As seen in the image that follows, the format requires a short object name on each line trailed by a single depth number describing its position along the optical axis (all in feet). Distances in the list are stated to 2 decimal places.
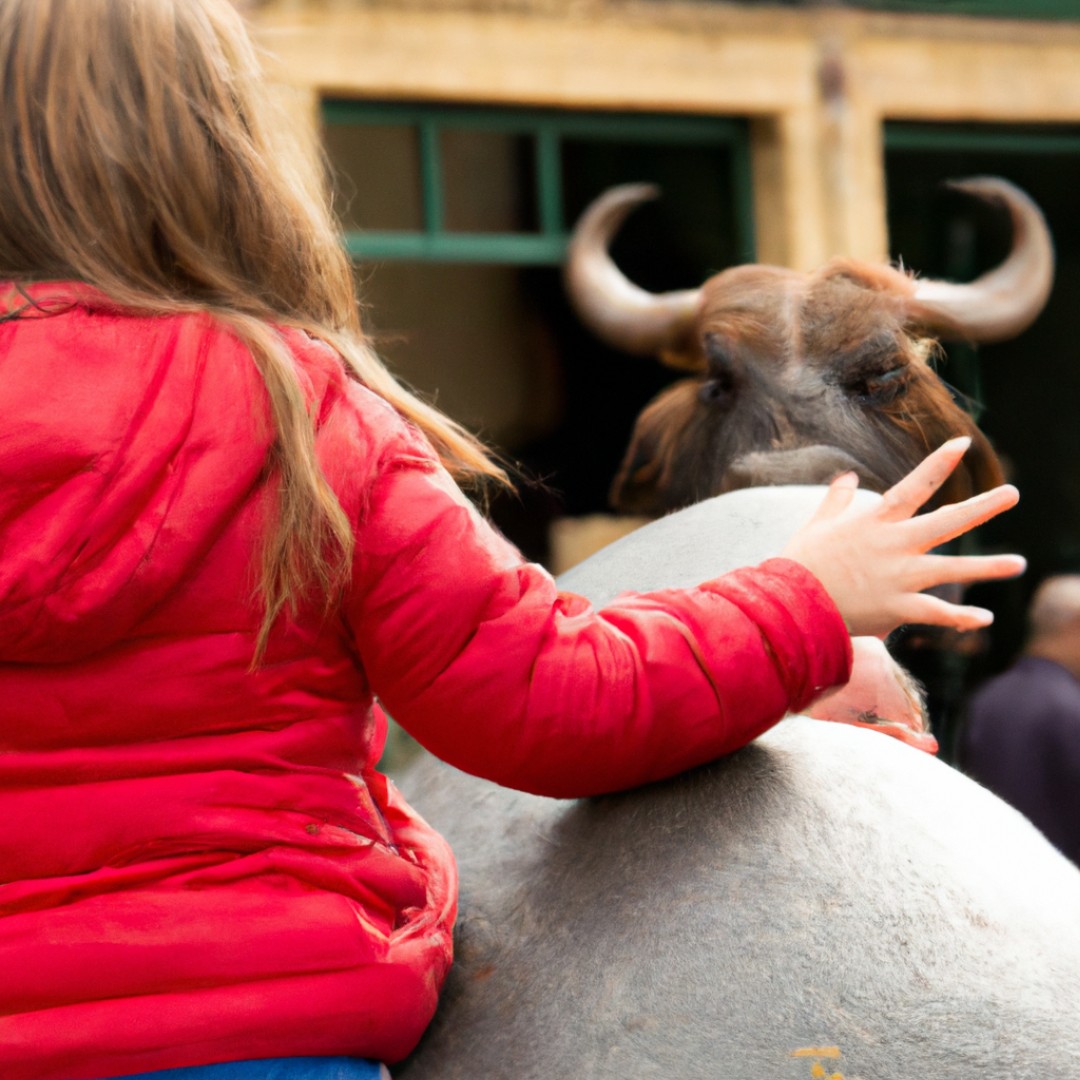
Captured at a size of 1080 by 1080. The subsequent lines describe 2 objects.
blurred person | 16.88
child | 7.47
